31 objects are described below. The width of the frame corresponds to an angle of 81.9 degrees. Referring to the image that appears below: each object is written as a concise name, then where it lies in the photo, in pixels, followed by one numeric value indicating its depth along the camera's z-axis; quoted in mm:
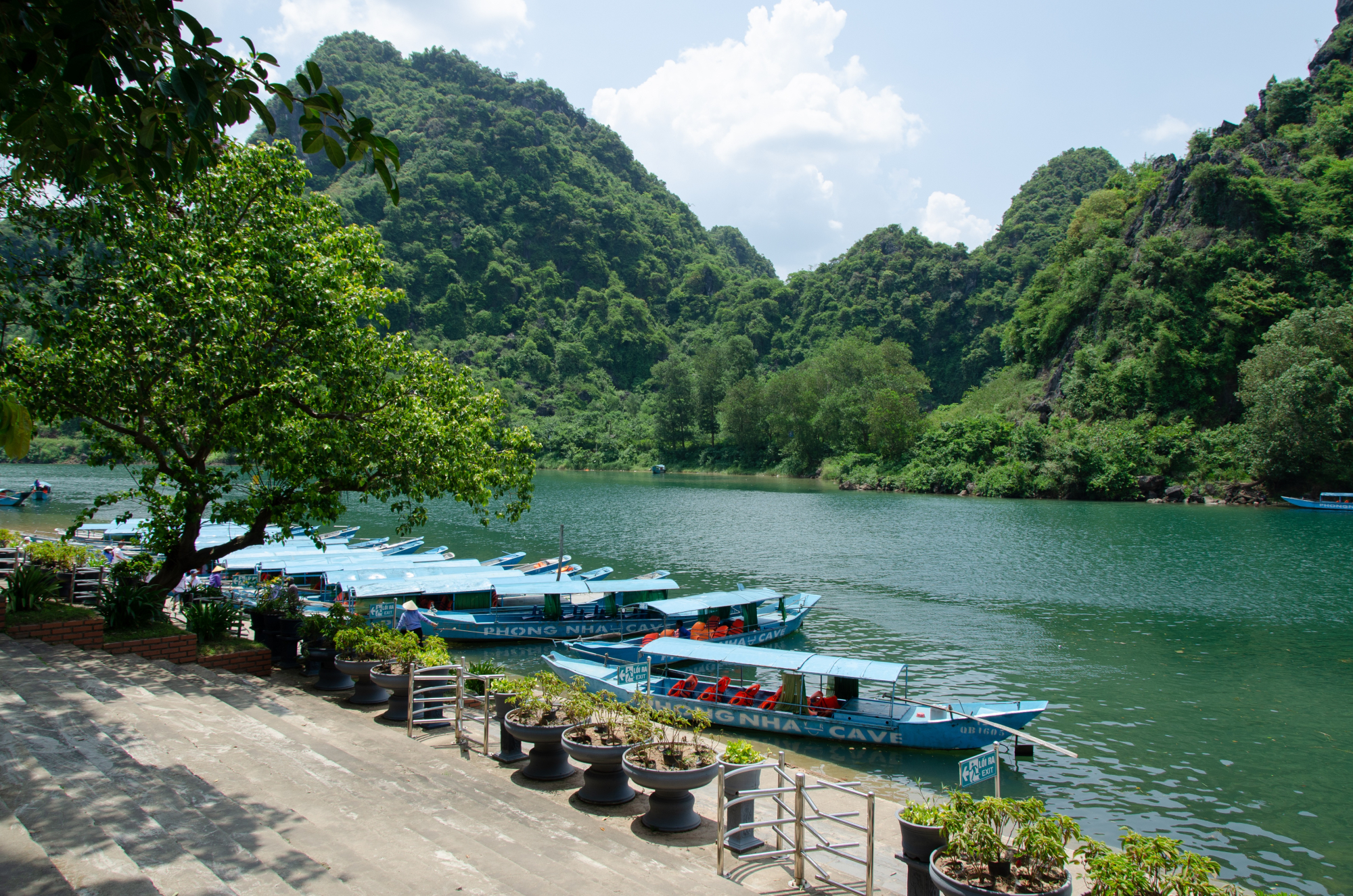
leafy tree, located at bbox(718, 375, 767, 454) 110875
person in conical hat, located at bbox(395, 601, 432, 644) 20297
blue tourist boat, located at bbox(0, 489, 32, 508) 55188
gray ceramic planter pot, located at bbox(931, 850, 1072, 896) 5957
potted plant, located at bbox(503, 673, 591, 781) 8969
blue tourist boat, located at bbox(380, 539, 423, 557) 39300
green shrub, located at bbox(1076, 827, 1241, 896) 5457
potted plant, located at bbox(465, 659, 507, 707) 12414
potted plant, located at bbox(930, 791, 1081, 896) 6125
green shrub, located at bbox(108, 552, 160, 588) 13180
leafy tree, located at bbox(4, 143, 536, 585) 12492
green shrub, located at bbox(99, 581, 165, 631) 12477
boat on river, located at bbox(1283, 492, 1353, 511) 59500
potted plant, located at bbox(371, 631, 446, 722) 10773
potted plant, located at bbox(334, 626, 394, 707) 11391
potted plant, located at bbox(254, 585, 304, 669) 13938
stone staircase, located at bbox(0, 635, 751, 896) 4867
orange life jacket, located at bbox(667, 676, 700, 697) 18719
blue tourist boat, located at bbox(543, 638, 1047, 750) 16406
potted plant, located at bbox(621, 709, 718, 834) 7832
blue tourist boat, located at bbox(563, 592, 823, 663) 22750
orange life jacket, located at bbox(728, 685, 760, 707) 18219
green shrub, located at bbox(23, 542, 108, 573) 16422
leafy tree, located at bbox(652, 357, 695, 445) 118750
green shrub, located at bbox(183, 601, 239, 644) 13391
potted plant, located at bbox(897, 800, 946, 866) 7148
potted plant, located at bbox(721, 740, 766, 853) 7965
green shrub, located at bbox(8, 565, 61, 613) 12336
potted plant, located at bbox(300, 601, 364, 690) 12523
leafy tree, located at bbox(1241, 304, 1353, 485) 60281
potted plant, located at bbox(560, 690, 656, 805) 8352
